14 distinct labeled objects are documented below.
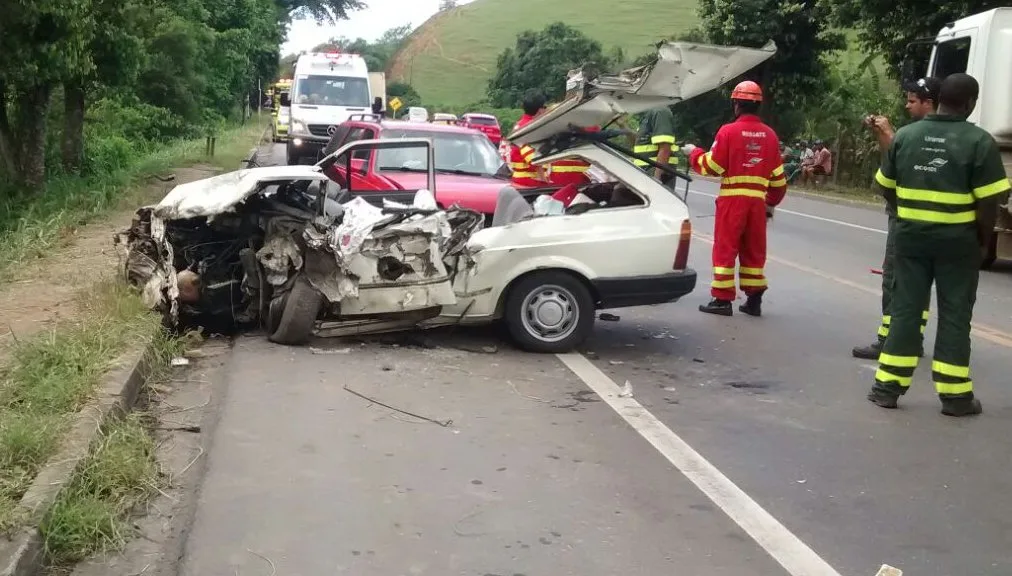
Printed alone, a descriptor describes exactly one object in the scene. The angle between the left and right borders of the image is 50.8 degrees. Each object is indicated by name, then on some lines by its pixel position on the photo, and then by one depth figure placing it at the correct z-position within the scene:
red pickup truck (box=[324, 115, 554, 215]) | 9.98
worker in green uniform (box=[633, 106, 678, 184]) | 10.34
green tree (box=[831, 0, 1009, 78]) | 20.30
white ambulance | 24.34
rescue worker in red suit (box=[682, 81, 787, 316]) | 8.46
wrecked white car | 7.12
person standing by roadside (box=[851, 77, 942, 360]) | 6.43
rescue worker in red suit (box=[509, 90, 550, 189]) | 9.43
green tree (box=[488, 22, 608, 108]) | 71.06
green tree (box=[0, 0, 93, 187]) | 11.58
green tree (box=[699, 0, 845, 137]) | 30.88
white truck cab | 12.19
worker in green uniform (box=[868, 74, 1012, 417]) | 5.82
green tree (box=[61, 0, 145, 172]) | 14.18
